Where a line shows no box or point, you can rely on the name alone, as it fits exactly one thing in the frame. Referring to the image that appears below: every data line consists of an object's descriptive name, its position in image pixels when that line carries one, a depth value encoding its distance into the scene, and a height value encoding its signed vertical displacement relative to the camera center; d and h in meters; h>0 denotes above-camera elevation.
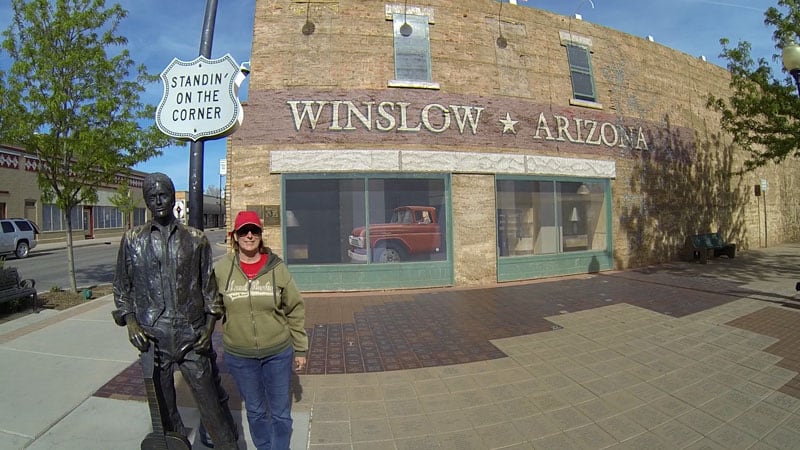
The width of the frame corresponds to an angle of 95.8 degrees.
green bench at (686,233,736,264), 11.95 -1.02
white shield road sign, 3.01 +1.09
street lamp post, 6.25 +2.75
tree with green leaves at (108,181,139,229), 28.55 +2.17
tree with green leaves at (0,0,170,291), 7.00 +2.59
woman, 2.46 -0.73
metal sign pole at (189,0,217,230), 2.91 +0.36
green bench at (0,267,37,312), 6.21 -0.99
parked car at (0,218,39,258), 16.77 -0.21
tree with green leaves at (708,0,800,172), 8.45 +3.01
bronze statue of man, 2.30 -0.44
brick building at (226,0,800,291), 8.32 +2.00
